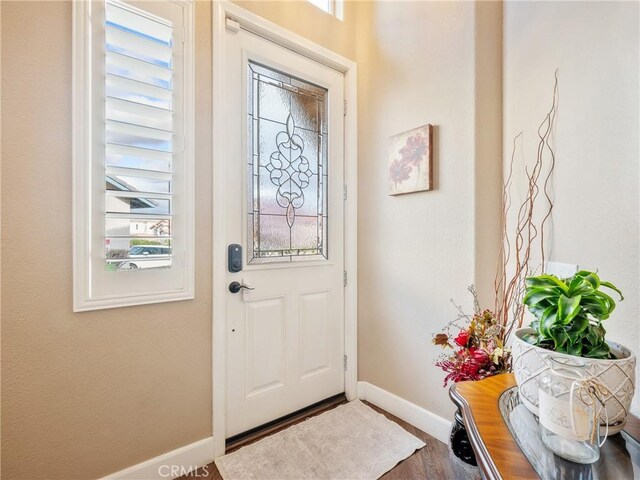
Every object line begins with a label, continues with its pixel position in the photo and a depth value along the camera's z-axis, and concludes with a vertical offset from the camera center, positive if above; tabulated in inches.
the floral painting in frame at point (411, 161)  69.6 +18.3
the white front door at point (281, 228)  68.4 +2.4
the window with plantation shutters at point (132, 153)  50.4 +15.0
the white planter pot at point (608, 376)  26.7 -12.4
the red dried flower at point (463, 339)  48.8 -16.0
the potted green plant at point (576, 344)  26.9 -10.2
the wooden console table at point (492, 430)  23.8 -17.6
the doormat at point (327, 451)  59.5 -44.8
